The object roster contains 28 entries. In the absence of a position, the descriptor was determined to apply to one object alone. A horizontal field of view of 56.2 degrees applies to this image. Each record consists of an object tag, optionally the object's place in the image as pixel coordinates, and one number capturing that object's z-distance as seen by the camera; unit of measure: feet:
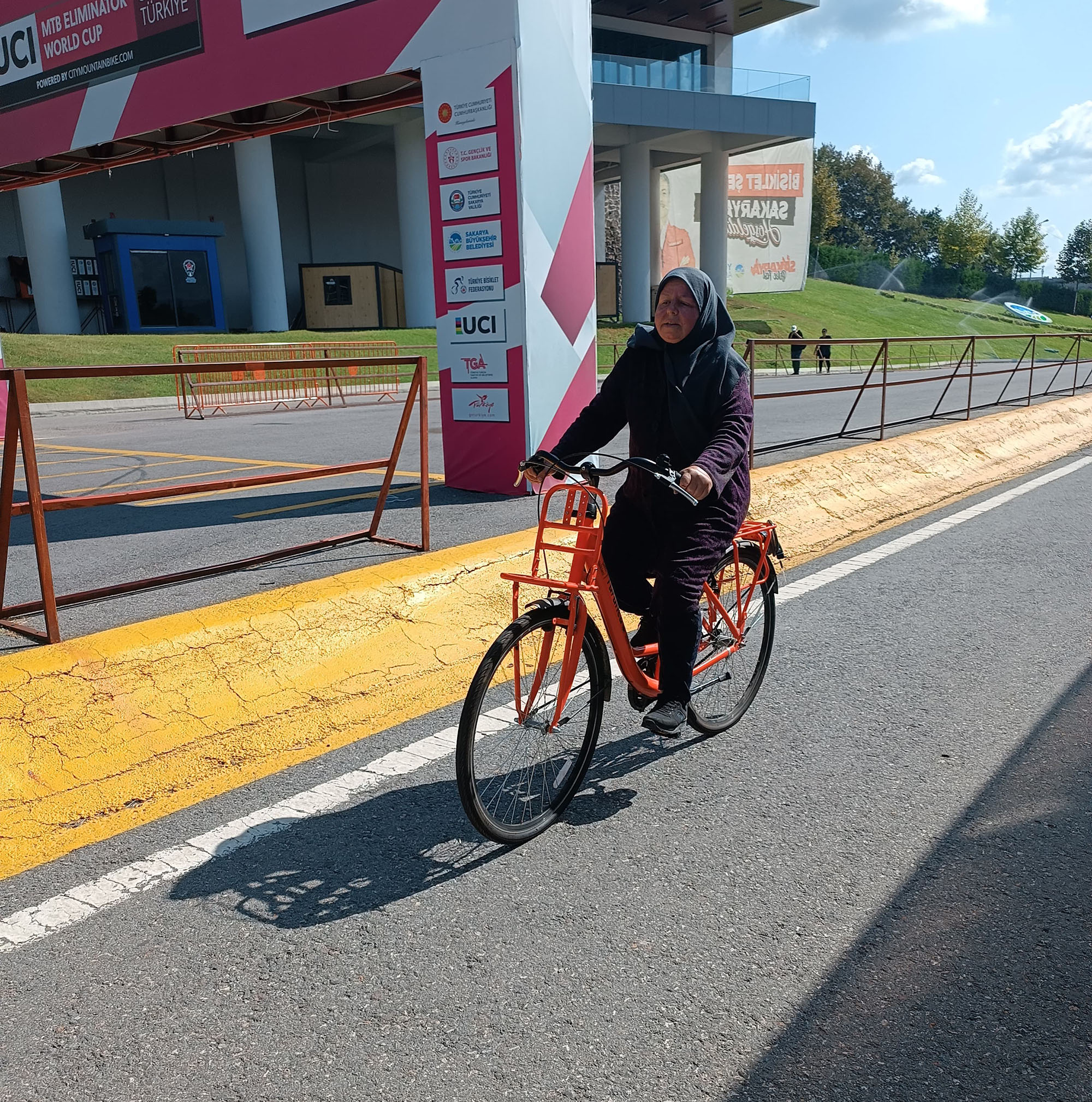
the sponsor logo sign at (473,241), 27.35
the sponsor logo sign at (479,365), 27.96
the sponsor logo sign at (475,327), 27.81
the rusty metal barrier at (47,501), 13.64
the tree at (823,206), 360.07
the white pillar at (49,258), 117.29
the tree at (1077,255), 451.94
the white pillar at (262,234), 124.16
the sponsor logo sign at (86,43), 38.27
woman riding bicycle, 12.11
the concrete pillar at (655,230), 182.54
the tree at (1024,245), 376.68
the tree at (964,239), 350.02
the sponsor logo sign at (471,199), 27.20
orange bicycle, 10.48
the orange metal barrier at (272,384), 72.18
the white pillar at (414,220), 128.36
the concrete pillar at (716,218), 164.14
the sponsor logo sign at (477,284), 27.55
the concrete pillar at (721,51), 165.89
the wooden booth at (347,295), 146.72
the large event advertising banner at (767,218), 214.90
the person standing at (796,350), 98.43
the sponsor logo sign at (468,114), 26.76
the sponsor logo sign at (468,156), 27.02
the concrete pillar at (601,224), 191.93
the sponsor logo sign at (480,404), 28.14
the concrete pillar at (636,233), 154.20
